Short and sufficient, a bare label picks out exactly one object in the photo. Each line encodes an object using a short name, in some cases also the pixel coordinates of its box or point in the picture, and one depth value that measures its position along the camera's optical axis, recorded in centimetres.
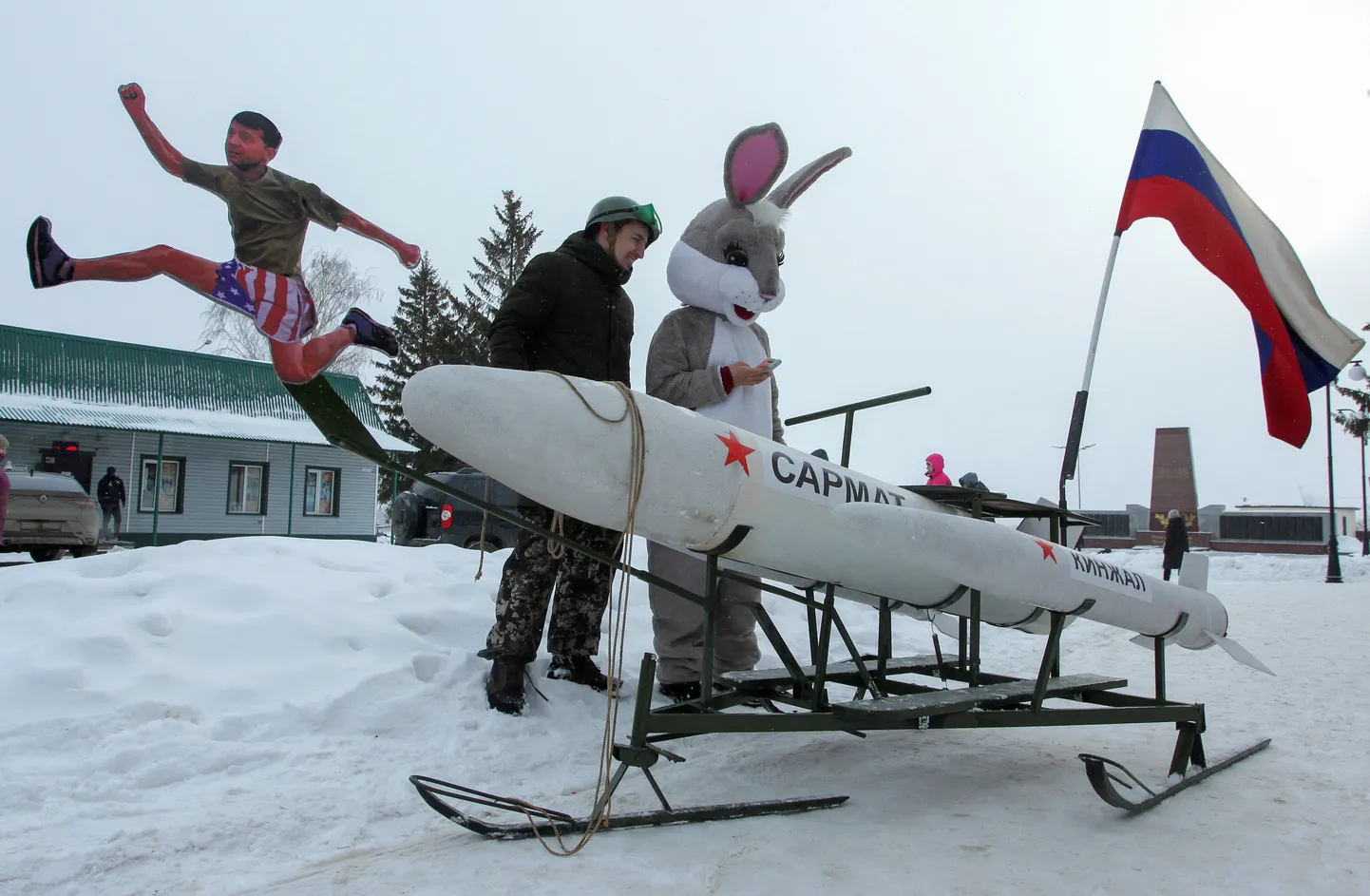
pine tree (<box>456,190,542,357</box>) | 2716
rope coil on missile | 261
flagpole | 443
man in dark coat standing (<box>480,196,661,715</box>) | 391
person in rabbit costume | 439
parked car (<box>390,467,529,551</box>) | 1211
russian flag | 563
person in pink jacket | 896
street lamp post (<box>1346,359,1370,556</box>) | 1894
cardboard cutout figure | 405
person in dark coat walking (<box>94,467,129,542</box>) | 1605
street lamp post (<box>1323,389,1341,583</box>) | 1861
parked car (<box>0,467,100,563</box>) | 1123
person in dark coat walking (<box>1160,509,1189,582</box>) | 1734
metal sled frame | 276
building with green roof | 1486
